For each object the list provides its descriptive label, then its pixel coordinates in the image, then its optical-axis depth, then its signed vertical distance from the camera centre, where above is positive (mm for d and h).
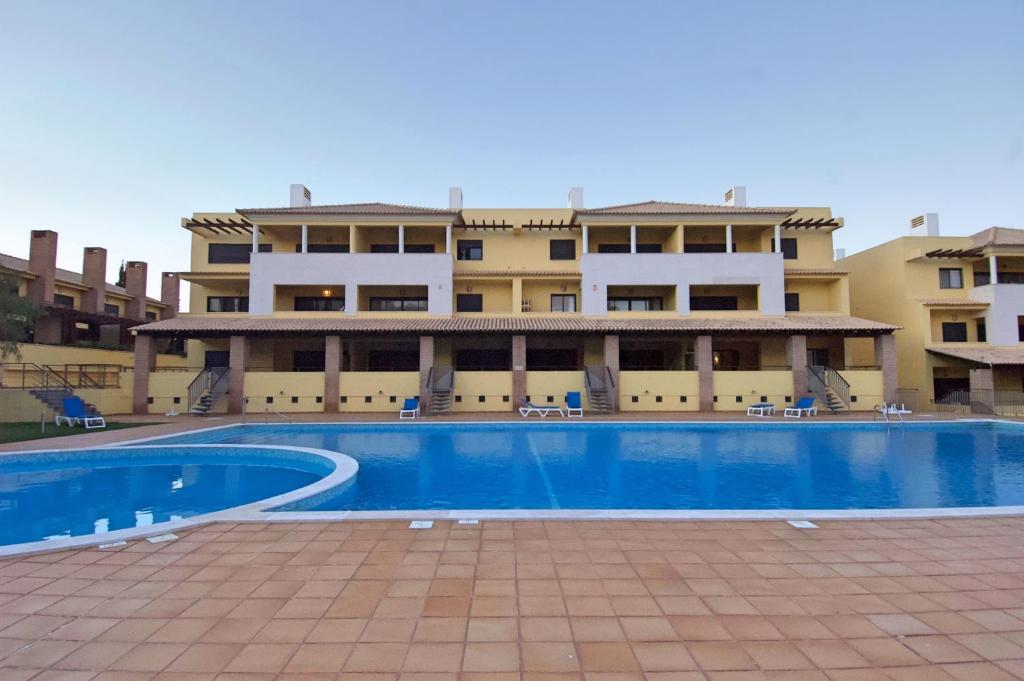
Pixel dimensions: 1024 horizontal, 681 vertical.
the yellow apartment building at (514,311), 21016 +3206
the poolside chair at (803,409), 19673 -1204
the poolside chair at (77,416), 16141 -1307
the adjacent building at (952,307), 23844 +3523
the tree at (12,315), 16797 +2082
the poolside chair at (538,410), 19891 -1298
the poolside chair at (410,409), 19422 -1258
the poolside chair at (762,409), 20312 -1260
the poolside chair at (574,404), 20338 -1080
